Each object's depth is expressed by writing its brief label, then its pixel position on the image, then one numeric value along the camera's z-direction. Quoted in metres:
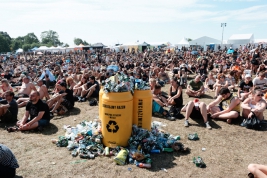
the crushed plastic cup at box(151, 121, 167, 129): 6.23
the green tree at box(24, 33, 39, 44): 120.94
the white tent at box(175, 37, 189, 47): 41.96
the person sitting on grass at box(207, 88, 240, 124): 6.49
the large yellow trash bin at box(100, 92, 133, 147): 4.50
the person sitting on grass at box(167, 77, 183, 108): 7.64
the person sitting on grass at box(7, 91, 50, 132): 6.11
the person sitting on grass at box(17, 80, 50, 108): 8.68
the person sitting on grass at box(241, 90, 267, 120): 6.14
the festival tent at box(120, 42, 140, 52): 44.49
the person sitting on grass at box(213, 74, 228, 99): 10.08
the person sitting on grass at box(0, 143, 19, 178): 3.75
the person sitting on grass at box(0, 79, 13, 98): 8.59
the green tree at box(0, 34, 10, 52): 78.44
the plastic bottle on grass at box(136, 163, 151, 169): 4.31
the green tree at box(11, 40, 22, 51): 90.72
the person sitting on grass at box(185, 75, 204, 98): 9.87
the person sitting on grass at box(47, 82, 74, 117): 7.81
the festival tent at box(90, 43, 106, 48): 48.03
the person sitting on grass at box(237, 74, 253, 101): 8.69
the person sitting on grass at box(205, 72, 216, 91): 11.21
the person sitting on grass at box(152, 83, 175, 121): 7.30
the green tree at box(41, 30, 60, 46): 148.75
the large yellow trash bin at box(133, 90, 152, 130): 5.02
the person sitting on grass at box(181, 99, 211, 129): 6.49
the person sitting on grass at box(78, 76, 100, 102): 9.69
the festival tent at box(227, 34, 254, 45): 39.97
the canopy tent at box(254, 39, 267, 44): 39.36
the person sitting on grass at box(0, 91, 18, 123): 6.72
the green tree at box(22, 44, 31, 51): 94.50
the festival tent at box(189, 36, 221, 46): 42.84
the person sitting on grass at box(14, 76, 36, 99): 9.15
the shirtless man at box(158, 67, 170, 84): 13.26
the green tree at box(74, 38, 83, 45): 150.62
